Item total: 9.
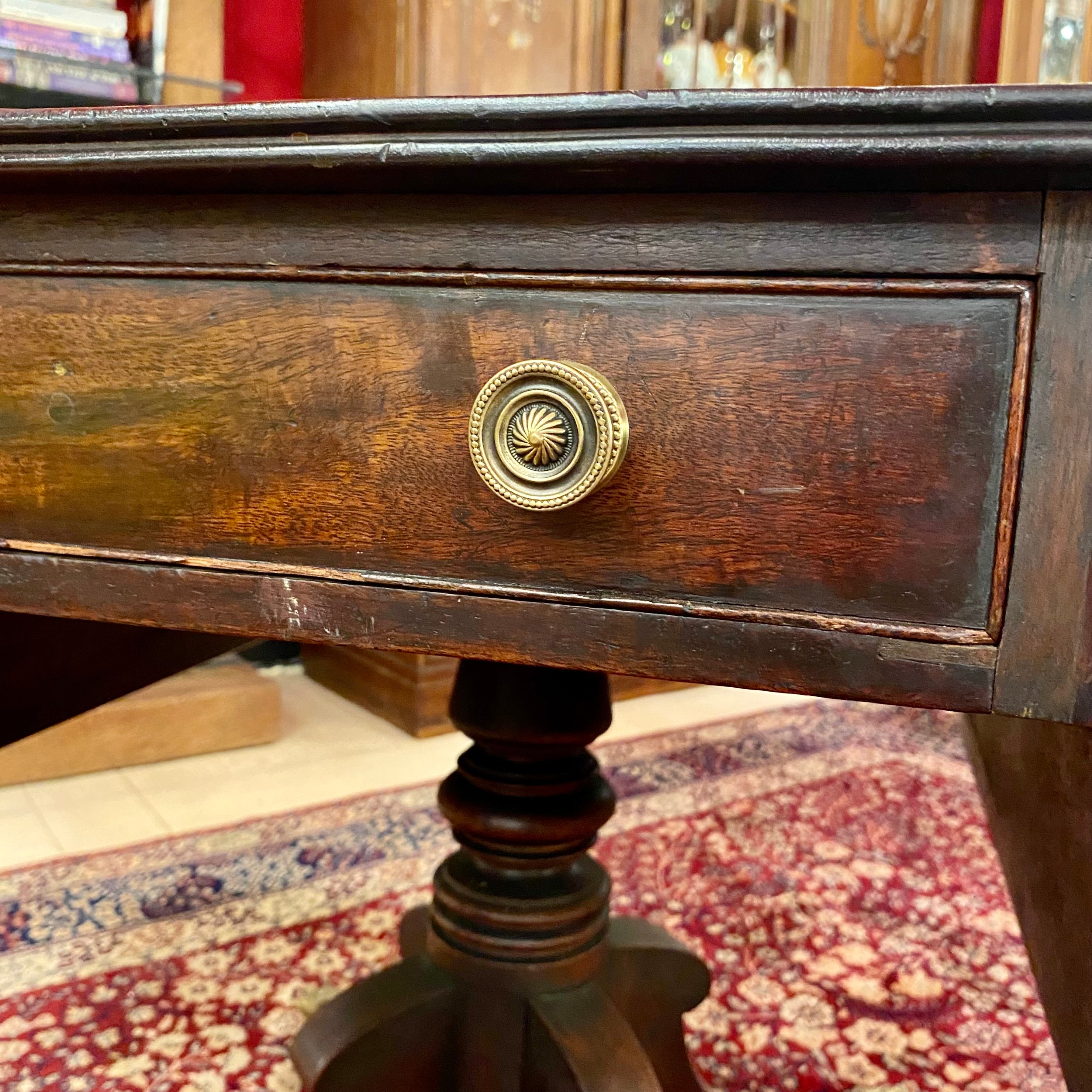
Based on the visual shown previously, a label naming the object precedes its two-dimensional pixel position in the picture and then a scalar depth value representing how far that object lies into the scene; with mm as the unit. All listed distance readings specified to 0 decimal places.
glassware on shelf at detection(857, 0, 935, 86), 1475
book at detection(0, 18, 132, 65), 1092
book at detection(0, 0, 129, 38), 1095
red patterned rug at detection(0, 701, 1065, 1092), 1024
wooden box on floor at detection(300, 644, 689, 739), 1970
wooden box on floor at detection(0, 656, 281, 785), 1701
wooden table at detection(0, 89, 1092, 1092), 374
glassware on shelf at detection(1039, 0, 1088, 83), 1098
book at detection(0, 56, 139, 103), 1083
